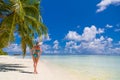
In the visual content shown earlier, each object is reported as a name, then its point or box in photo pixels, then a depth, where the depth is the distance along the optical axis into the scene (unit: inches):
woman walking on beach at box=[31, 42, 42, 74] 177.6
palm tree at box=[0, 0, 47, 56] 210.3
